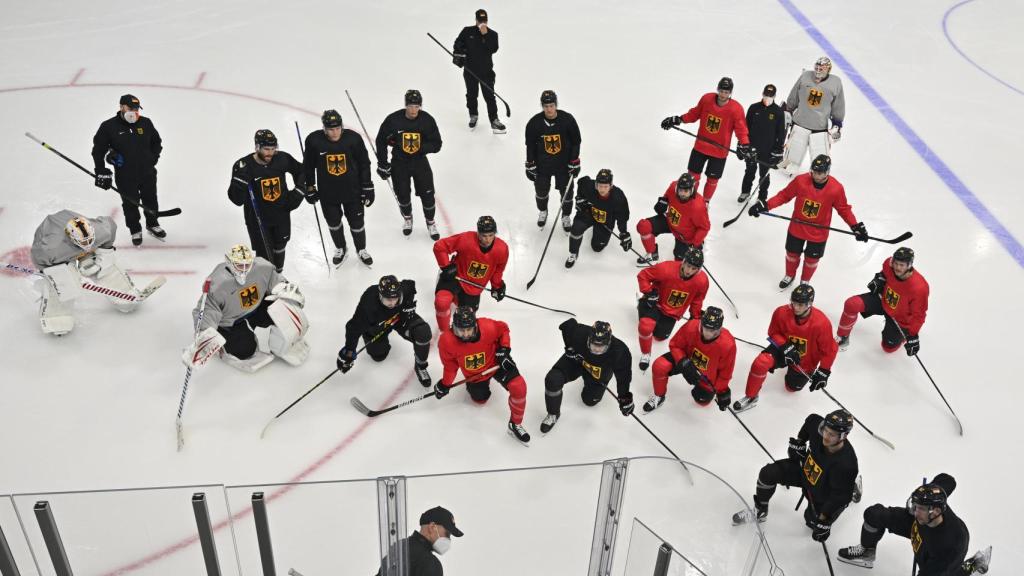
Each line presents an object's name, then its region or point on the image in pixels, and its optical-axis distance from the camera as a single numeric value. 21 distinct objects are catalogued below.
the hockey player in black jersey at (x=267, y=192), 5.45
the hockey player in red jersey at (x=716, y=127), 6.66
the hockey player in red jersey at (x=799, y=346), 4.91
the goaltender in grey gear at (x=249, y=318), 4.77
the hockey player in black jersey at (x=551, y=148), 6.29
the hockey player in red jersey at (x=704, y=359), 4.79
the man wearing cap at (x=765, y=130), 6.85
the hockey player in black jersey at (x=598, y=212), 6.17
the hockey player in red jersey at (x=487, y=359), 4.71
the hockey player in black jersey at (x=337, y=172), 5.71
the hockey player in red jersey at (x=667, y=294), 5.29
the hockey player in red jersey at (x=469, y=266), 5.35
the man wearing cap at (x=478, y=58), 7.76
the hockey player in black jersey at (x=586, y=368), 4.73
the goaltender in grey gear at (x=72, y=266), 5.04
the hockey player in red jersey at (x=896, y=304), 5.23
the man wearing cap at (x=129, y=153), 5.74
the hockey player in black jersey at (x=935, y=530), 3.75
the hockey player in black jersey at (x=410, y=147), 6.11
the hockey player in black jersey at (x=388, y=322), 4.82
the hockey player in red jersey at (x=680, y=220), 5.83
